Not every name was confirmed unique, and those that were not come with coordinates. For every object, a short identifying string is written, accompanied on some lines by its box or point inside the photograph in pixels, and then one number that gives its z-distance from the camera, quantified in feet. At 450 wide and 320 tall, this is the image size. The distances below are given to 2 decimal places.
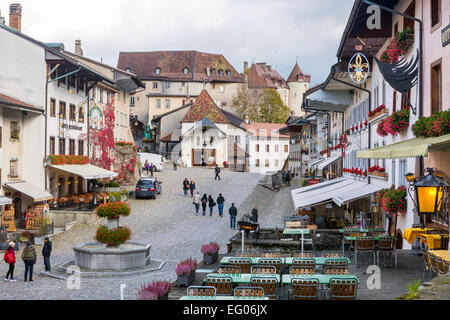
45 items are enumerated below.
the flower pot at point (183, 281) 42.94
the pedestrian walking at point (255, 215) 94.71
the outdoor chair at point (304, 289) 34.06
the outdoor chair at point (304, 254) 48.51
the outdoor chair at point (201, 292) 32.03
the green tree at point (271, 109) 333.83
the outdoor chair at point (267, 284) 35.54
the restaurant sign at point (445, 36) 40.48
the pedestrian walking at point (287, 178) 172.55
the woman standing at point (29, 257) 59.26
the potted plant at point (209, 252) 54.60
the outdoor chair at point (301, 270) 39.06
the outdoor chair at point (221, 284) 35.81
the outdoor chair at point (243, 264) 43.64
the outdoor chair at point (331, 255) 47.06
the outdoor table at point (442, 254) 31.60
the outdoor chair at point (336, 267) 37.99
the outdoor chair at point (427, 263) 34.37
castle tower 435.53
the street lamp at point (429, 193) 34.12
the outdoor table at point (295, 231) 62.50
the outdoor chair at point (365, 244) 46.06
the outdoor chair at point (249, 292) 31.65
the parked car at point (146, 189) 130.52
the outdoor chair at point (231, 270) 39.80
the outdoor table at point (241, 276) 36.32
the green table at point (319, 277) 34.60
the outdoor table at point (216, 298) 29.30
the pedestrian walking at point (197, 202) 114.42
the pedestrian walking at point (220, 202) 110.37
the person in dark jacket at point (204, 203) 112.19
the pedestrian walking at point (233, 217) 99.44
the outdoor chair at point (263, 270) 39.73
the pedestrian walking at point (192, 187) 135.33
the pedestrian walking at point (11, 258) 58.18
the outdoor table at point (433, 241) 37.42
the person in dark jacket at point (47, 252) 62.90
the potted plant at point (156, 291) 31.89
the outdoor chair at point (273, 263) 42.88
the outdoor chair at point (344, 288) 34.01
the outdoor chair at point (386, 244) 45.19
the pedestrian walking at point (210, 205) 112.37
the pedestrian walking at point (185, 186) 138.21
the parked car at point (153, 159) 189.98
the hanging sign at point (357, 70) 66.80
